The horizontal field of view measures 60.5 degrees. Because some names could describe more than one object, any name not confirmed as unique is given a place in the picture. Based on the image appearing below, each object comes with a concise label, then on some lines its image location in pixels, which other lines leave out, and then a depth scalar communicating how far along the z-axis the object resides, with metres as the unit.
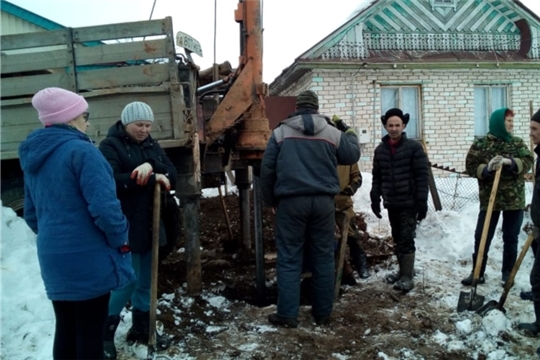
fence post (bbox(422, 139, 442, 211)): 7.71
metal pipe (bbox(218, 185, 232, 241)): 6.92
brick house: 12.09
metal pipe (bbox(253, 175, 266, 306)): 4.89
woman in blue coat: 2.41
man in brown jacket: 5.27
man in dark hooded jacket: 4.02
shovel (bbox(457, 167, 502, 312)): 4.23
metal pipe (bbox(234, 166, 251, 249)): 6.75
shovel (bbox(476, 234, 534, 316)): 4.03
